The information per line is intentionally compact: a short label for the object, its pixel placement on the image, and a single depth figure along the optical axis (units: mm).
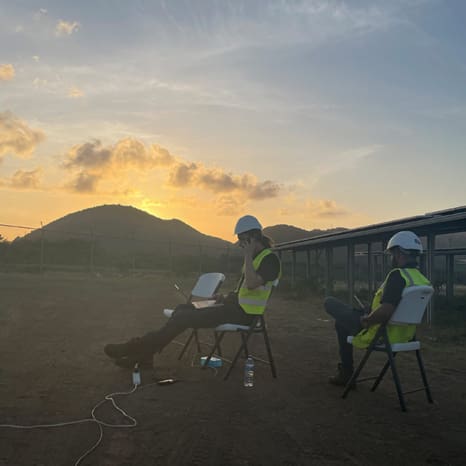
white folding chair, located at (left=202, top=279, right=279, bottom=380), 6277
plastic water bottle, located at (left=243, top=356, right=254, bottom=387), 5996
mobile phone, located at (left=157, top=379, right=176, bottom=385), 5739
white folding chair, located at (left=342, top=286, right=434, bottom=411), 5199
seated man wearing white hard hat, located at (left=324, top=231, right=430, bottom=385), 5215
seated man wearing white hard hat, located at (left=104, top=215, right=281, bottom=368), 6395
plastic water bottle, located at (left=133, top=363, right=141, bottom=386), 5746
